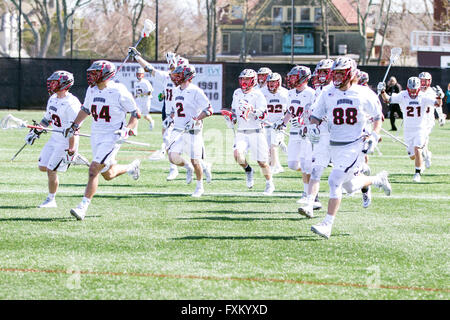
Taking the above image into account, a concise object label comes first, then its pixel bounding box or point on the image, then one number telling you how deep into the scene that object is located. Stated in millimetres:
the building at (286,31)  84500
